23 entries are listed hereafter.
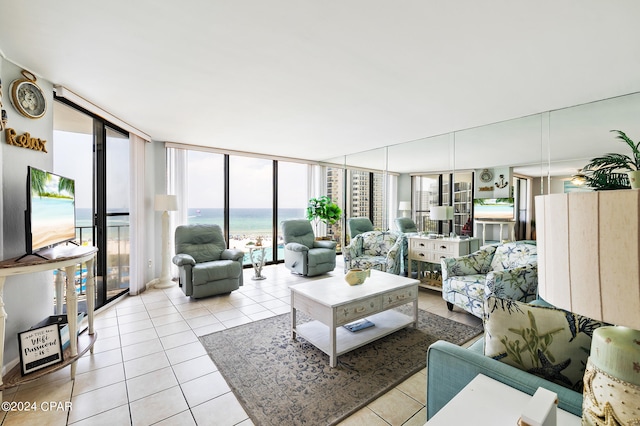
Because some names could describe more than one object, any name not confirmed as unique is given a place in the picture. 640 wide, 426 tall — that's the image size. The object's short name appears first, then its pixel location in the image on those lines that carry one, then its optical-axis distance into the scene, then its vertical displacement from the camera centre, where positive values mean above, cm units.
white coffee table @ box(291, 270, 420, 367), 233 -86
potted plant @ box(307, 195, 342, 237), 625 +3
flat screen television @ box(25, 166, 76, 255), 193 +2
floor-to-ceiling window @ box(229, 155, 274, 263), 563 +44
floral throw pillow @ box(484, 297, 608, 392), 110 -54
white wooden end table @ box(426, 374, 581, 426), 92 -69
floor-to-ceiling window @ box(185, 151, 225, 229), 535 +53
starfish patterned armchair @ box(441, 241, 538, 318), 251 -66
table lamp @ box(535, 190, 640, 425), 53 -14
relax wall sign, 214 +58
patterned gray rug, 181 -124
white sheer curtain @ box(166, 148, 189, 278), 485 +51
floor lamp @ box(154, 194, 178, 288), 433 -29
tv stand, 173 -57
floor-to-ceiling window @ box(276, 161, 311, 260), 630 +46
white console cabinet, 398 -60
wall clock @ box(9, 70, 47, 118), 219 +95
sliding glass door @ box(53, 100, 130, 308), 328 +42
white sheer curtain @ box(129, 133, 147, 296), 404 -8
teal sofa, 101 -68
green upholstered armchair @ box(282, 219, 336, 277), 495 -71
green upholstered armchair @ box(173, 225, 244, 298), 372 -71
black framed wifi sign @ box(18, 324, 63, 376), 187 -93
